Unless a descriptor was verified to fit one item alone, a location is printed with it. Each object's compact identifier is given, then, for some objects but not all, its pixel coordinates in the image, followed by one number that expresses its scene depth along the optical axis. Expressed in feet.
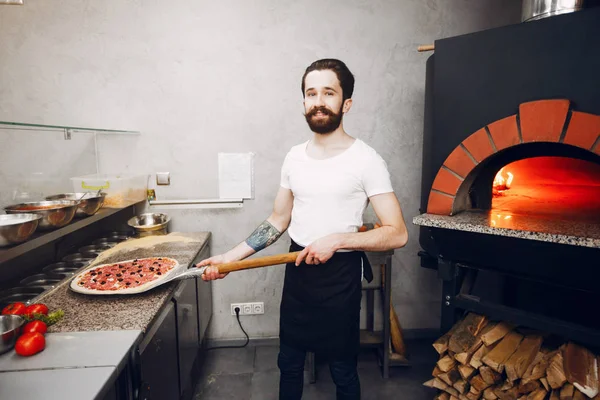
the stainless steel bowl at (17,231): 4.37
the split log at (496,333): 6.15
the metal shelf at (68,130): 4.42
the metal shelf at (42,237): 4.33
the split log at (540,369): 5.65
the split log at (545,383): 5.60
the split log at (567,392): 5.37
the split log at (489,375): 6.02
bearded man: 5.42
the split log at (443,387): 6.43
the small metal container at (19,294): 5.40
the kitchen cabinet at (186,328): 5.91
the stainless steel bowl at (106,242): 7.75
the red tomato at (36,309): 4.34
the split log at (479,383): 6.09
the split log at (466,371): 6.17
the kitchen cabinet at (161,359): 4.49
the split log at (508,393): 5.89
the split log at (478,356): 6.09
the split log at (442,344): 6.52
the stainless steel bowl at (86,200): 6.31
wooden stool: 7.72
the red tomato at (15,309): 4.30
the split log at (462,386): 6.29
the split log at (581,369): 5.19
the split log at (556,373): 5.41
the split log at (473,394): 6.17
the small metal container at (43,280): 5.94
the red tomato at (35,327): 4.10
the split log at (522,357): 5.76
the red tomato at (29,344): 3.82
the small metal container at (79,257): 6.91
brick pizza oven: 5.39
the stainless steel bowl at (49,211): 5.21
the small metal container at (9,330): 3.84
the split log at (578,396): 5.29
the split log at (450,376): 6.42
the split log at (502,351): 5.90
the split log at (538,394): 5.64
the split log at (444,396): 6.57
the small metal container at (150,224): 8.14
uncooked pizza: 5.24
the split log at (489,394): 6.04
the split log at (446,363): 6.43
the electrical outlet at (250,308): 9.09
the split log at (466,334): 6.37
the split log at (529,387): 5.71
